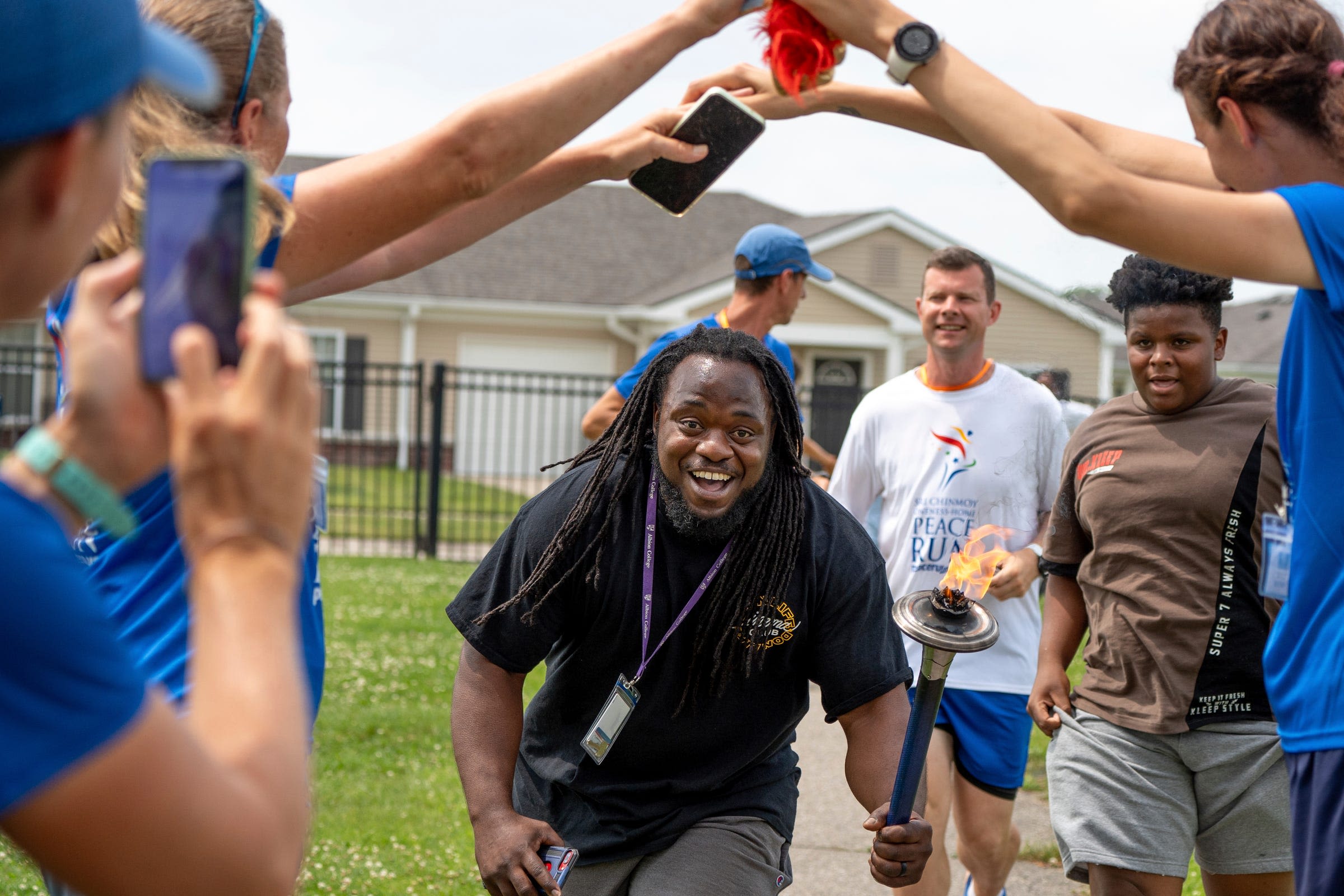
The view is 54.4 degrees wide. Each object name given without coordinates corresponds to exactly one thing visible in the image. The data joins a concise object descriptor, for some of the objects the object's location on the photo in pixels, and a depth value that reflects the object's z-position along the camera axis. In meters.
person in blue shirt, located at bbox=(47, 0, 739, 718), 2.26
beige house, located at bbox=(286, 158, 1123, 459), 25.52
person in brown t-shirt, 4.08
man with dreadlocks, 3.62
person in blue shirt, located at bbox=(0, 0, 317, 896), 1.21
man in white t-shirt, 5.32
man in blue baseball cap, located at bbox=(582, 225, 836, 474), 6.41
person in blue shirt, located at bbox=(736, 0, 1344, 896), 2.23
